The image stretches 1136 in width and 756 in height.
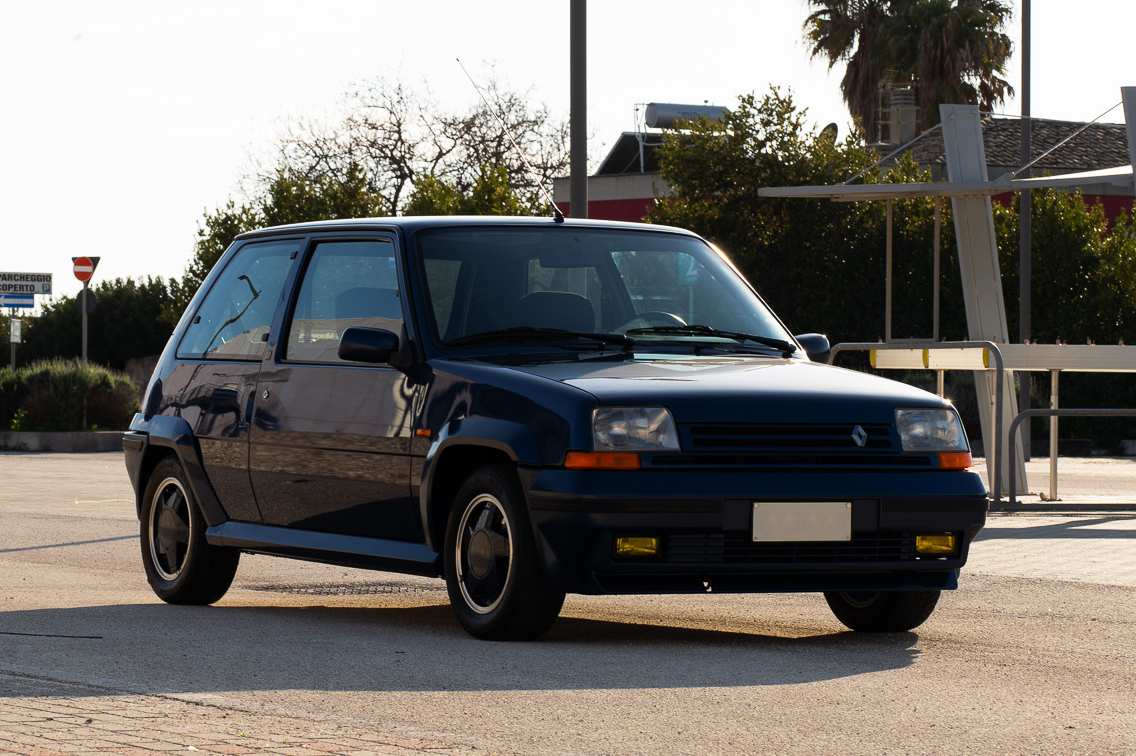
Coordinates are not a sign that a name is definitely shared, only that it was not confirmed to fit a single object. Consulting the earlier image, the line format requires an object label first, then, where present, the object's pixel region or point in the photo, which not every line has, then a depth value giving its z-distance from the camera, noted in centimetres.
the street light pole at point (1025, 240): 3194
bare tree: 6147
